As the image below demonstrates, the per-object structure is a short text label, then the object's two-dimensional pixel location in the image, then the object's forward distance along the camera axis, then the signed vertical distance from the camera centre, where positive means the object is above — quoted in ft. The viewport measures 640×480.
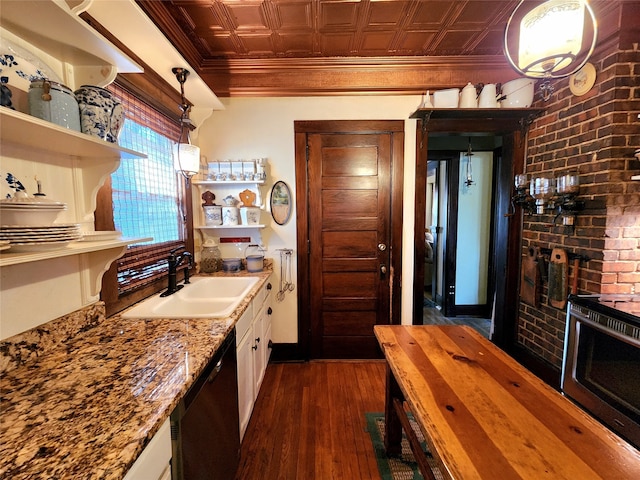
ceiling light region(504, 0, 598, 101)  3.76 +2.52
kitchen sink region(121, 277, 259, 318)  5.02 -1.72
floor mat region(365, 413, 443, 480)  5.00 -4.59
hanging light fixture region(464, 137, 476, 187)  11.64 +1.84
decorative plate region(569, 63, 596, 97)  6.13 +3.11
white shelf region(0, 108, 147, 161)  2.60 +0.93
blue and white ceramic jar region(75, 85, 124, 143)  3.38 +1.36
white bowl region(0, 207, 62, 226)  2.62 +0.05
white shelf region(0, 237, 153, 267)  2.46 -0.32
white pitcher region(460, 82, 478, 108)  7.73 +3.37
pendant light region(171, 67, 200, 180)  6.20 +1.42
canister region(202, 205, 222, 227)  8.08 +0.16
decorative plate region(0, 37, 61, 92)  3.03 +1.79
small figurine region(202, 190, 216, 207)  8.22 +0.64
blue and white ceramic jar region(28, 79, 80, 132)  2.99 +1.30
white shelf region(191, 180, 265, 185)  7.89 +1.07
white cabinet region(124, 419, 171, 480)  2.24 -2.08
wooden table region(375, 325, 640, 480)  2.34 -2.08
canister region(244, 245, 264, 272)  8.03 -1.23
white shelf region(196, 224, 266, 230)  8.00 -0.20
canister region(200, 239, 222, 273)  8.01 -1.11
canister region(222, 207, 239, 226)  8.09 +0.12
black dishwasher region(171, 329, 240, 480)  2.94 -2.58
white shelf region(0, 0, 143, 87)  2.90 +2.18
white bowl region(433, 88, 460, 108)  7.75 +3.33
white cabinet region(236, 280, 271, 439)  5.36 -2.96
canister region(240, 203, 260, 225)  8.15 +0.13
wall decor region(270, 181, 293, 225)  8.43 +0.52
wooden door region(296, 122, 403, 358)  8.32 -0.57
